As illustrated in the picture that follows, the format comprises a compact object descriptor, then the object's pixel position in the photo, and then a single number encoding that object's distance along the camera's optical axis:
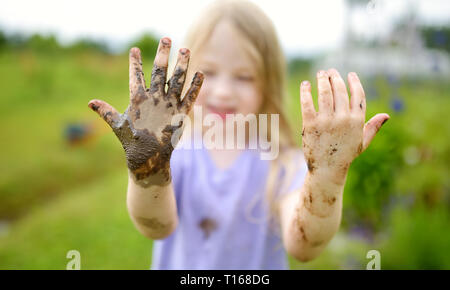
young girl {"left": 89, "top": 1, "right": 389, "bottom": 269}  0.55
